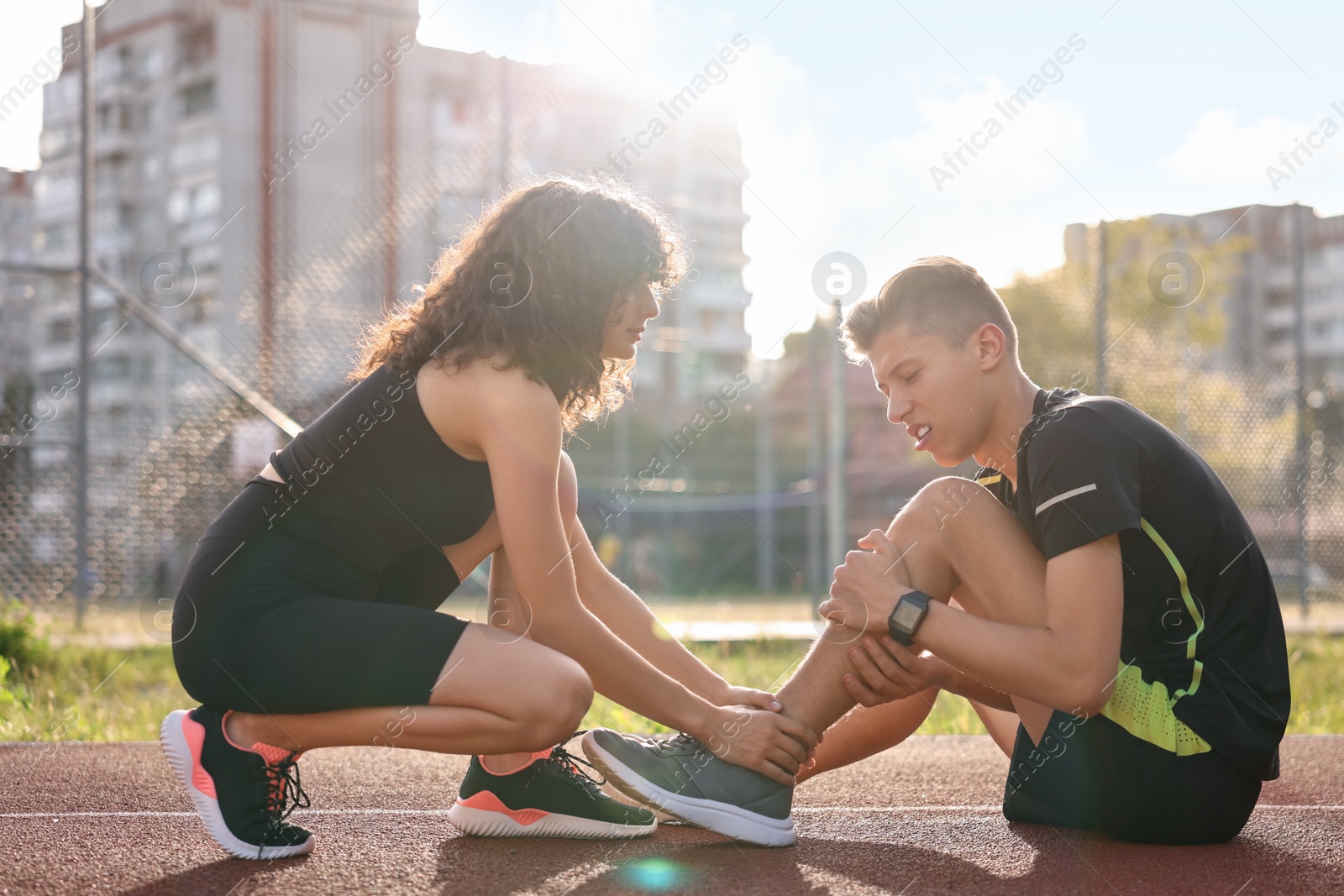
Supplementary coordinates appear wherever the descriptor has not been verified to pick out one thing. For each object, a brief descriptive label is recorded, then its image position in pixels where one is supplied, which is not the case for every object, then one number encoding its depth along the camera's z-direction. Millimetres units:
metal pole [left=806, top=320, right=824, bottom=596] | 9930
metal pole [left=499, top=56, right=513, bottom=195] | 8297
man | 1953
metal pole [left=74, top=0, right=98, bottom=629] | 6418
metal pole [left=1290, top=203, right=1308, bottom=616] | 9688
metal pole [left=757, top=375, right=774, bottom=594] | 16406
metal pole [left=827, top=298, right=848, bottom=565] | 8188
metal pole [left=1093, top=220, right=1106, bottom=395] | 8305
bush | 4898
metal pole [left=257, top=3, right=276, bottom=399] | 7668
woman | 2023
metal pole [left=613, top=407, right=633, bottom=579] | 13211
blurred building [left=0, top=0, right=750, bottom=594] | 7137
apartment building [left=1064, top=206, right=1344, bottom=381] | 11266
